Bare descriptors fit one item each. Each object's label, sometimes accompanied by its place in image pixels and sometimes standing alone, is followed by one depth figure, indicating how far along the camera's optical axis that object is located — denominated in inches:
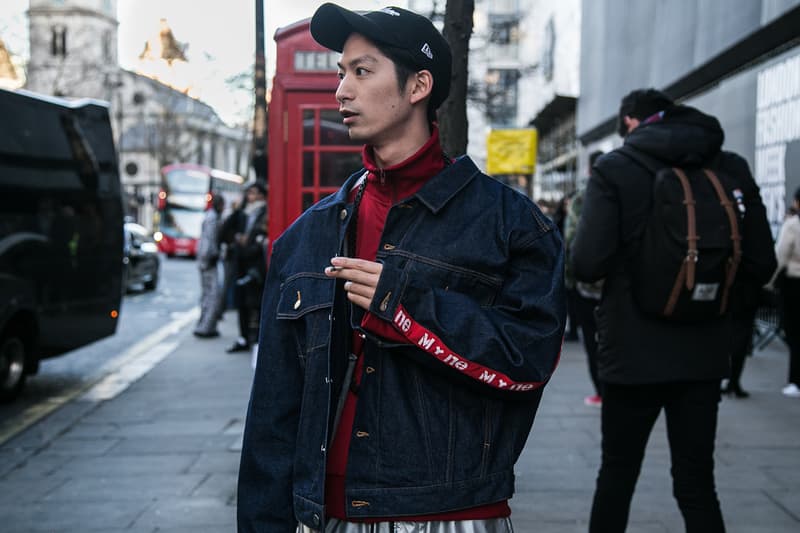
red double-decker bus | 1536.7
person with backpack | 128.5
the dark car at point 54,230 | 309.7
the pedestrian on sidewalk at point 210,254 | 471.5
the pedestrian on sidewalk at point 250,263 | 408.5
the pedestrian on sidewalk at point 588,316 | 283.4
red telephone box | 280.2
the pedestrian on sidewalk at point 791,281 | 313.7
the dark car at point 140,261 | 785.6
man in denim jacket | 77.4
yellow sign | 840.9
